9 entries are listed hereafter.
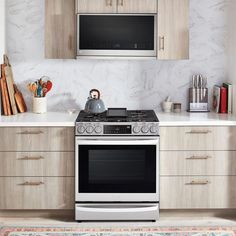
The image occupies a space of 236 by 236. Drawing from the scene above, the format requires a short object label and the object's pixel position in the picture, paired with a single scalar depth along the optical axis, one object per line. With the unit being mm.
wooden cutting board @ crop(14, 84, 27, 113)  3814
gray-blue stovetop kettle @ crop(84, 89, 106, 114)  3679
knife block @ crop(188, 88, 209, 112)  3918
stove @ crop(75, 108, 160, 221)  3522
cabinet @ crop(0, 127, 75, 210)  3539
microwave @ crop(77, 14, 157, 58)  3720
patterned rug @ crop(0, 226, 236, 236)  3384
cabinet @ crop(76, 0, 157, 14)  3701
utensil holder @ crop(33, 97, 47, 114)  3808
